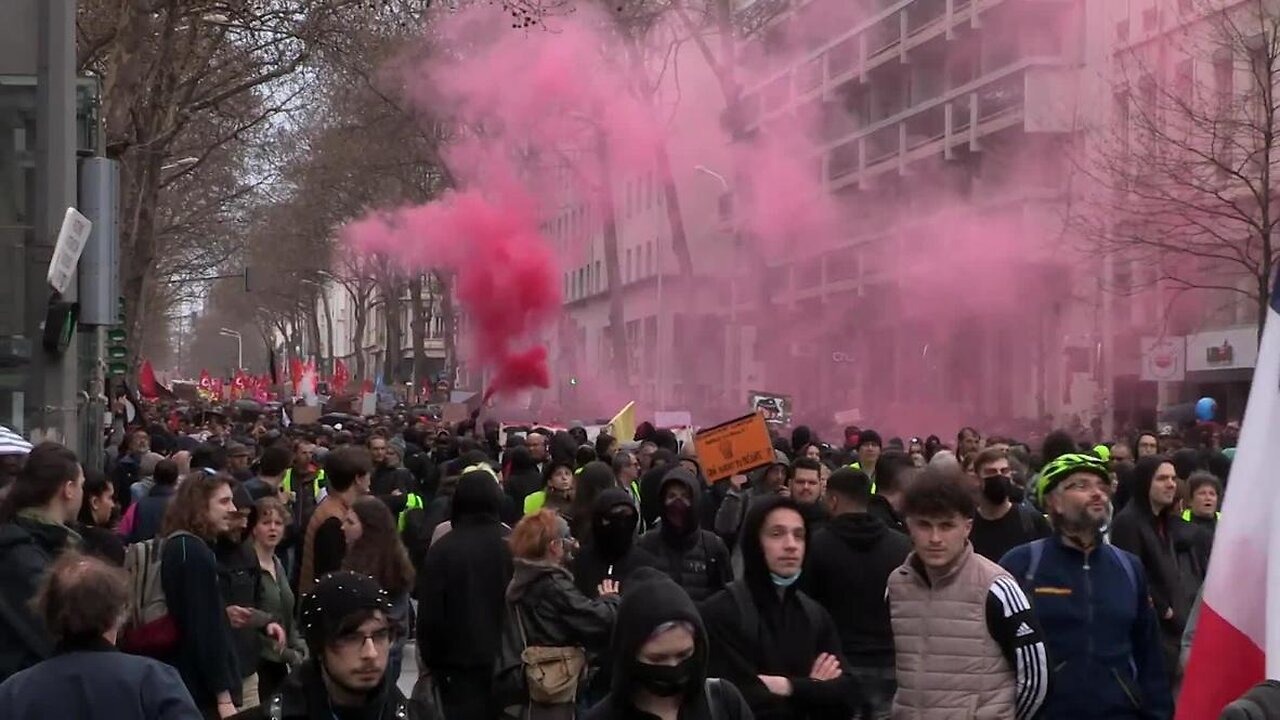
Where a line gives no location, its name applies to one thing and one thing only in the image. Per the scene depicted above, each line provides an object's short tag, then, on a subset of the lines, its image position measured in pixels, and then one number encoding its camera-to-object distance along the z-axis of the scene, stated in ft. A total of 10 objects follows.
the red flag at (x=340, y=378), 215.92
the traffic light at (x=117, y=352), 80.43
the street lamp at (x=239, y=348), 516.73
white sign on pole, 51.08
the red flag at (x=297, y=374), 239.54
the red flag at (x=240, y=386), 268.21
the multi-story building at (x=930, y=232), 119.75
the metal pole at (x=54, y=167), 57.26
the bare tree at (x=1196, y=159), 91.81
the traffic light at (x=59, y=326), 56.59
